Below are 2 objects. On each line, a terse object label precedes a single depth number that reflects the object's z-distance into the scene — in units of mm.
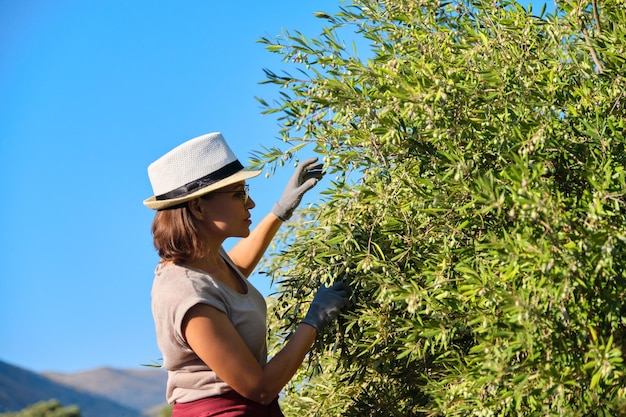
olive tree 2617
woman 3180
